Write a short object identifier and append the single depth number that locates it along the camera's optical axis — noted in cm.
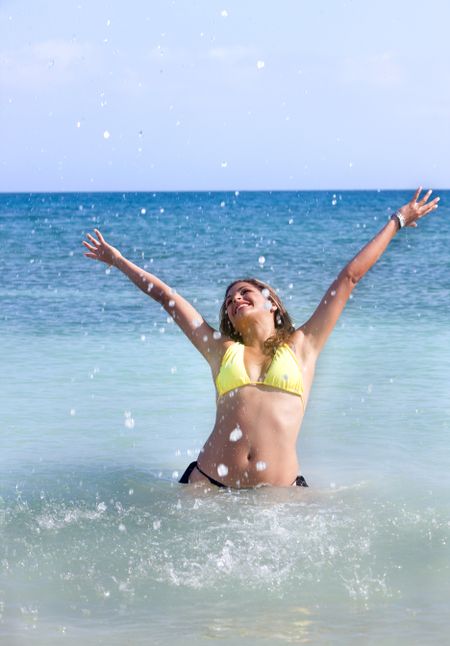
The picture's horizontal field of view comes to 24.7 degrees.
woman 521
